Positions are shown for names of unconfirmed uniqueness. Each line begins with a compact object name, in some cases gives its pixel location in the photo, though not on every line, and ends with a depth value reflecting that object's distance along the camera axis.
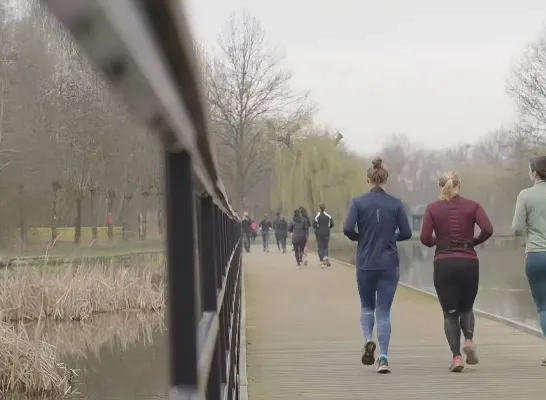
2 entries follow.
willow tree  50.34
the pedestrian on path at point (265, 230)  43.08
